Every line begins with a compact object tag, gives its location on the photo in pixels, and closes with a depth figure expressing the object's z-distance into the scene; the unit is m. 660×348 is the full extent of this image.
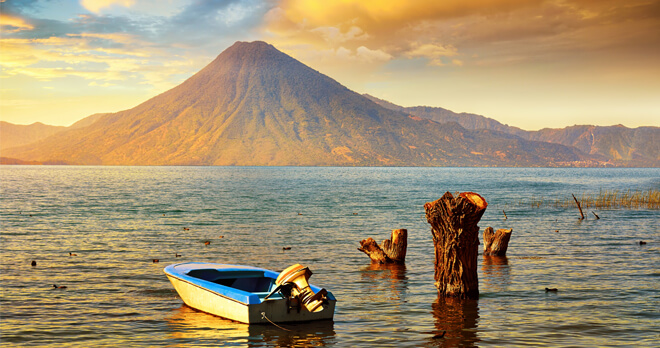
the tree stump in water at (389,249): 26.56
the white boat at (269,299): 15.44
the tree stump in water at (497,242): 29.24
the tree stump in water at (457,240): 17.69
